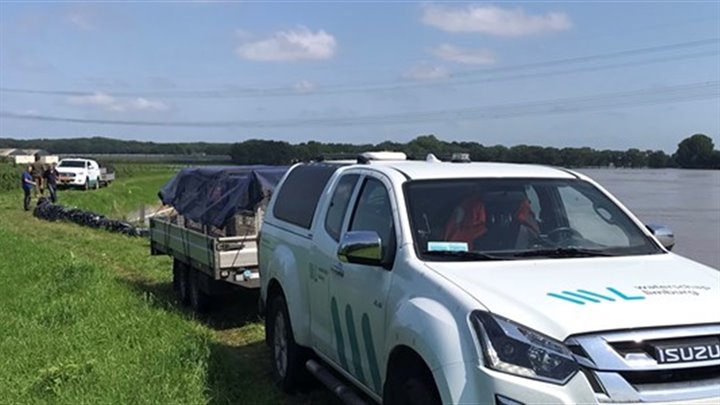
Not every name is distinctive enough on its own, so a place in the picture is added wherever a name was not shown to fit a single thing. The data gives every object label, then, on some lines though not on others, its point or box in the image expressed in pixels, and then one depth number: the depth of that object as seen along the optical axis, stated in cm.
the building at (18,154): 9350
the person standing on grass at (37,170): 3198
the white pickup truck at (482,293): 350
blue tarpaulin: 1045
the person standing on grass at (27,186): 3056
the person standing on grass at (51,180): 3059
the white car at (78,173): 4150
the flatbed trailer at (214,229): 954
